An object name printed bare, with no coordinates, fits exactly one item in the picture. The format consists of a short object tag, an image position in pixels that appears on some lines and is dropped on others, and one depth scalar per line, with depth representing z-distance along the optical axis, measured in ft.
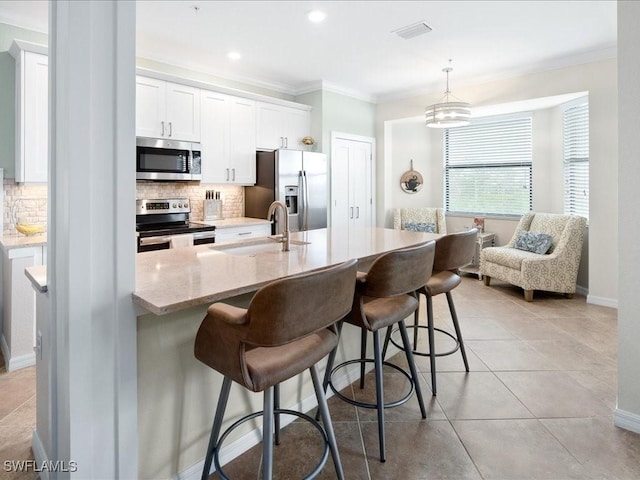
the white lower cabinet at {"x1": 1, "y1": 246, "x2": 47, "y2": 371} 9.33
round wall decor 21.97
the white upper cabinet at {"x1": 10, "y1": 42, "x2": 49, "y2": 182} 10.43
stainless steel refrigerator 15.84
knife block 15.61
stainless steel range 12.40
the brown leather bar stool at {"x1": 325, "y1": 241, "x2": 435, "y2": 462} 5.98
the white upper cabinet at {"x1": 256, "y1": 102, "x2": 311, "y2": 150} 16.57
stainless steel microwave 12.81
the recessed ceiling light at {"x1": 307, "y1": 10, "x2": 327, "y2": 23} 11.22
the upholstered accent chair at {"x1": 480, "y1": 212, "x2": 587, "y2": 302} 15.26
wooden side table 19.26
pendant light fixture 15.07
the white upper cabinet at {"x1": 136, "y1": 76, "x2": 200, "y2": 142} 12.83
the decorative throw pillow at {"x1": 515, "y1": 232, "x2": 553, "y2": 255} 16.28
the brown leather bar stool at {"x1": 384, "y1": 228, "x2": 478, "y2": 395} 8.03
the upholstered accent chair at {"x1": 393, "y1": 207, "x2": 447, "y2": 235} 20.71
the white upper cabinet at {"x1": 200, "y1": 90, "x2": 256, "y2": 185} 14.78
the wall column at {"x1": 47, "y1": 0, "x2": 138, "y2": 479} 4.12
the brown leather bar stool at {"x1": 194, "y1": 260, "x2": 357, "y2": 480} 4.10
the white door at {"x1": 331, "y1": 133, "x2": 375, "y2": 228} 18.89
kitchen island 4.83
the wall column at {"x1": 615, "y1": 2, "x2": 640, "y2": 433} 6.56
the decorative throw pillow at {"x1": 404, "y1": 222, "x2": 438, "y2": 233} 20.57
